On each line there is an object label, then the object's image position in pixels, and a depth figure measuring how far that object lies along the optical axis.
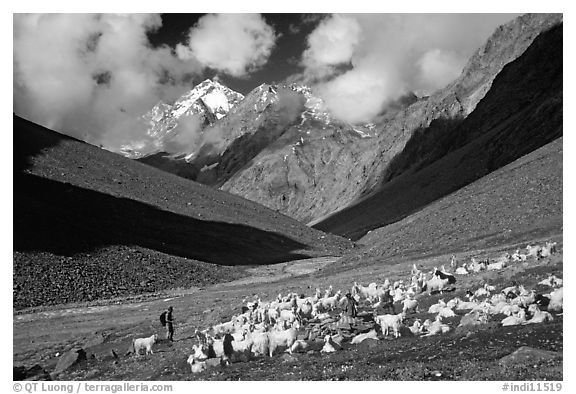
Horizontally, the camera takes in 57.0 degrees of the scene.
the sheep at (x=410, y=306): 29.33
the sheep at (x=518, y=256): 36.93
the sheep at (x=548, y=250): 34.94
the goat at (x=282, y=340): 26.78
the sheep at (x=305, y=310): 33.62
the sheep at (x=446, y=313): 27.03
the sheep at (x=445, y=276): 34.78
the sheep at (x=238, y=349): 26.88
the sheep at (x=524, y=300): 25.17
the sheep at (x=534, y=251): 36.04
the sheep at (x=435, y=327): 25.22
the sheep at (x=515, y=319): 24.11
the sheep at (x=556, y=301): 25.31
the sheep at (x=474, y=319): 24.72
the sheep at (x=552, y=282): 27.77
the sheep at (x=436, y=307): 28.12
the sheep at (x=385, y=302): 30.35
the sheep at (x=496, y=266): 36.20
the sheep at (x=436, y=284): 33.39
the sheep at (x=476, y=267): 37.76
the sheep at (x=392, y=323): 25.81
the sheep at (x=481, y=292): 29.22
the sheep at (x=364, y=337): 25.92
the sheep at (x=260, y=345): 26.83
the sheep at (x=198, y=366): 26.92
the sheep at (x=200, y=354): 27.27
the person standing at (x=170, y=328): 33.16
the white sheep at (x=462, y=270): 37.69
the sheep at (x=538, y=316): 24.33
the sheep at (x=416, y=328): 25.67
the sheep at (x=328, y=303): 34.88
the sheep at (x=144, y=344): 30.42
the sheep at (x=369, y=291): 35.09
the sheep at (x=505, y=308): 24.86
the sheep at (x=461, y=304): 27.68
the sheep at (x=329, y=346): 25.72
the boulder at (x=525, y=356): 21.52
